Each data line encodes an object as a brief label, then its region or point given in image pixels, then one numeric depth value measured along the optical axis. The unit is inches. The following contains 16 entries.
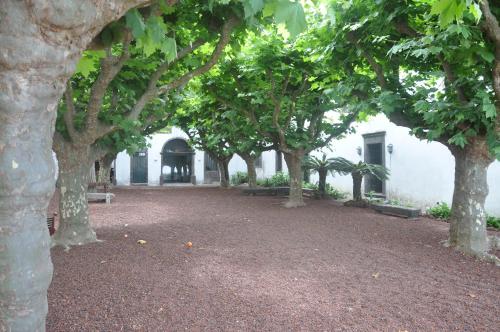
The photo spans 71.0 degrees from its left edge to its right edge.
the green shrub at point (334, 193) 551.2
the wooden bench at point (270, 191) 609.9
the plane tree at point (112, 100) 187.2
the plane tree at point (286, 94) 310.3
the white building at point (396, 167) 410.6
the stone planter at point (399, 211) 361.7
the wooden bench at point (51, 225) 232.1
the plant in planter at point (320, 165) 494.2
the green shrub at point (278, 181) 734.0
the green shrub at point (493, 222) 324.6
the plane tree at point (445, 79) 175.6
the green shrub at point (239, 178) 951.0
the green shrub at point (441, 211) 370.8
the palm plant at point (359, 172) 456.4
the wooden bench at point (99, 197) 482.5
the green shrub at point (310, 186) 638.9
